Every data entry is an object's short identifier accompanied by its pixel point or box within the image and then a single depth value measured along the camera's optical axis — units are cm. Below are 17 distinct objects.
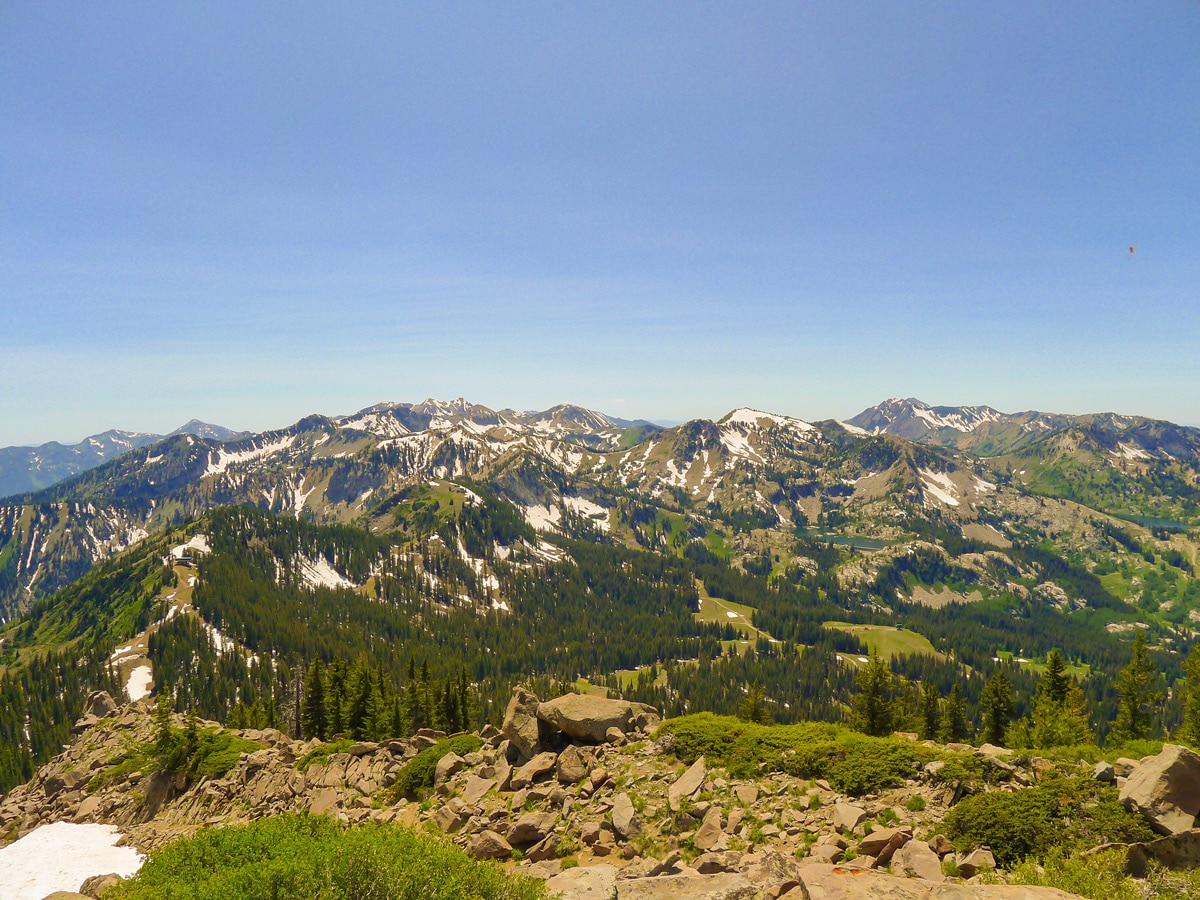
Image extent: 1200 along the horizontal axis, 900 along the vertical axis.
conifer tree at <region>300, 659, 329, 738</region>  7338
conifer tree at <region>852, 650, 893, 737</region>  6378
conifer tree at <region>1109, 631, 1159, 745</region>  5728
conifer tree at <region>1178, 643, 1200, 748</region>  4772
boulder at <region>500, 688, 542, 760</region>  3672
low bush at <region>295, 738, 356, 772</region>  4431
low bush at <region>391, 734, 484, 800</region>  3753
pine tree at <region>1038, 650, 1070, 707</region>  6162
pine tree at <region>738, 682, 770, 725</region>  6519
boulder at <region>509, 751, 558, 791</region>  3350
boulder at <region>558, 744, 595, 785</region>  3319
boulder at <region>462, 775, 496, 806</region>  3312
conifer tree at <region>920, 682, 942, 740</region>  6962
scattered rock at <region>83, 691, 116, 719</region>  7588
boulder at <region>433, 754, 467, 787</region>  3716
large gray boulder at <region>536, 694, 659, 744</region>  3728
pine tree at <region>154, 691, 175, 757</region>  5100
